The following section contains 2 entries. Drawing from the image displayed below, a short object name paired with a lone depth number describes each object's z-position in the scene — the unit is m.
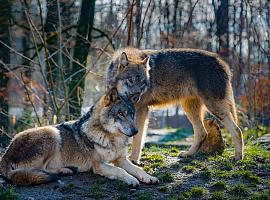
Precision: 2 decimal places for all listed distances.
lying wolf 10.77
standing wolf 13.59
